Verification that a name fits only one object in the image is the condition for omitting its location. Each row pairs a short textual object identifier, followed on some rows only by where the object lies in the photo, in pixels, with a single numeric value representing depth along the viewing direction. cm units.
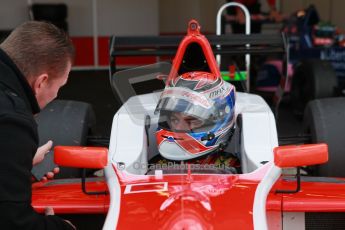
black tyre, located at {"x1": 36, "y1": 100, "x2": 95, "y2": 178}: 540
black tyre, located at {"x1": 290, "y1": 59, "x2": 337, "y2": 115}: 963
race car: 341
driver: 413
